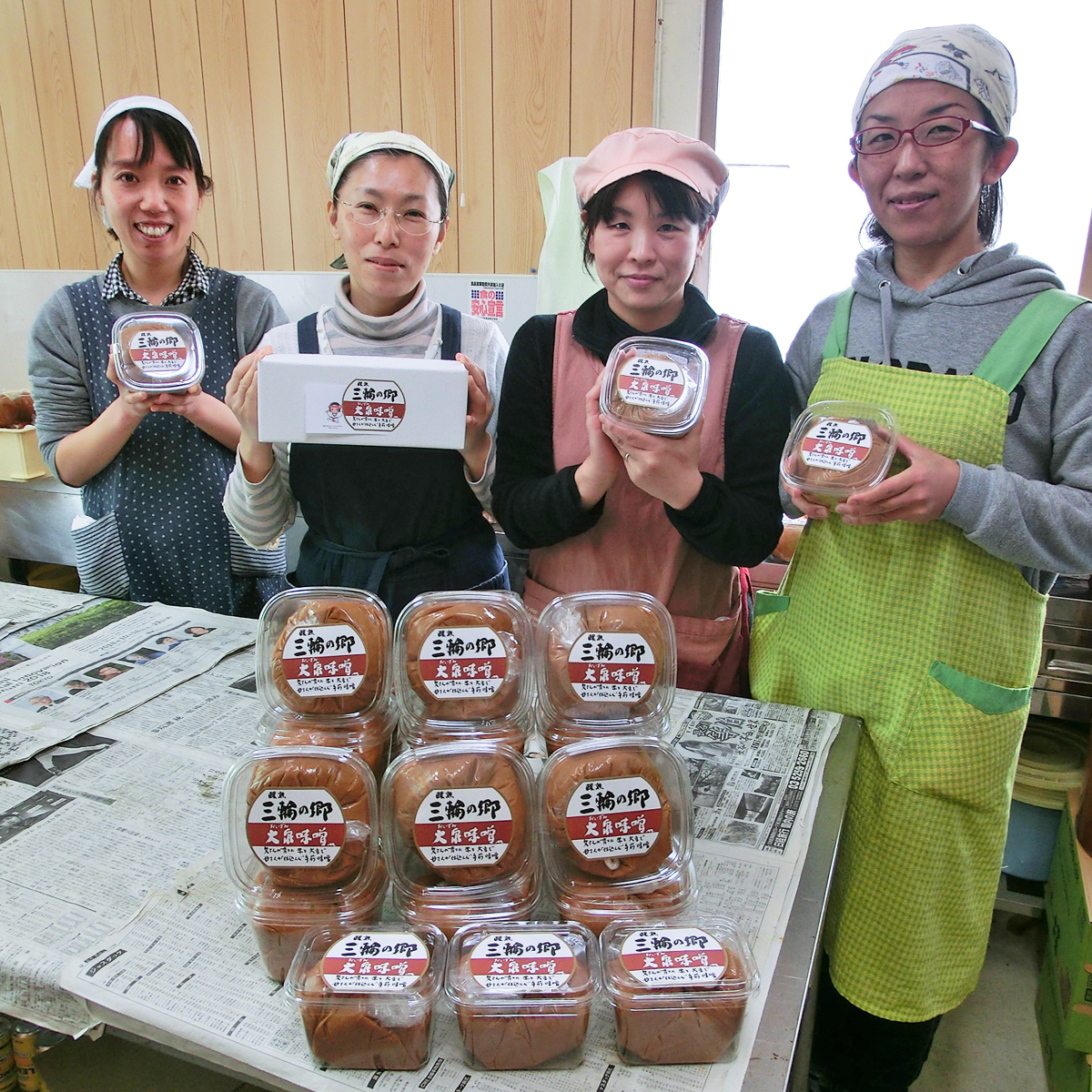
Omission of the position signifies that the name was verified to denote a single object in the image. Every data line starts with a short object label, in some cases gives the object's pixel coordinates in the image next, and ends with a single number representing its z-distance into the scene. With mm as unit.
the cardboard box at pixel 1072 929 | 1770
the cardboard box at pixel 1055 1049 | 1768
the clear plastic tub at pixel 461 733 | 984
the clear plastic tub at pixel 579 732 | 996
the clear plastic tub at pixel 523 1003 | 767
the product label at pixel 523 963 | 778
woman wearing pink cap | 1327
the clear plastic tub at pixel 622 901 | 883
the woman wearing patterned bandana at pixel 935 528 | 1229
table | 807
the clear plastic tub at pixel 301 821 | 865
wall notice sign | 3367
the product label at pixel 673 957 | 783
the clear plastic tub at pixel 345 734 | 993
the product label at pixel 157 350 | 1599
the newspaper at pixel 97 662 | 1409
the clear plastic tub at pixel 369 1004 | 771
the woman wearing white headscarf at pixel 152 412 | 1791
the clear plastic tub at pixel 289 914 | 866
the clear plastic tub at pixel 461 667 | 981
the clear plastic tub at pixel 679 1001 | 772
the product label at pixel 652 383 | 1255
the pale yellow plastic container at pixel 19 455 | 3205
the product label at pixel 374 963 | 779
